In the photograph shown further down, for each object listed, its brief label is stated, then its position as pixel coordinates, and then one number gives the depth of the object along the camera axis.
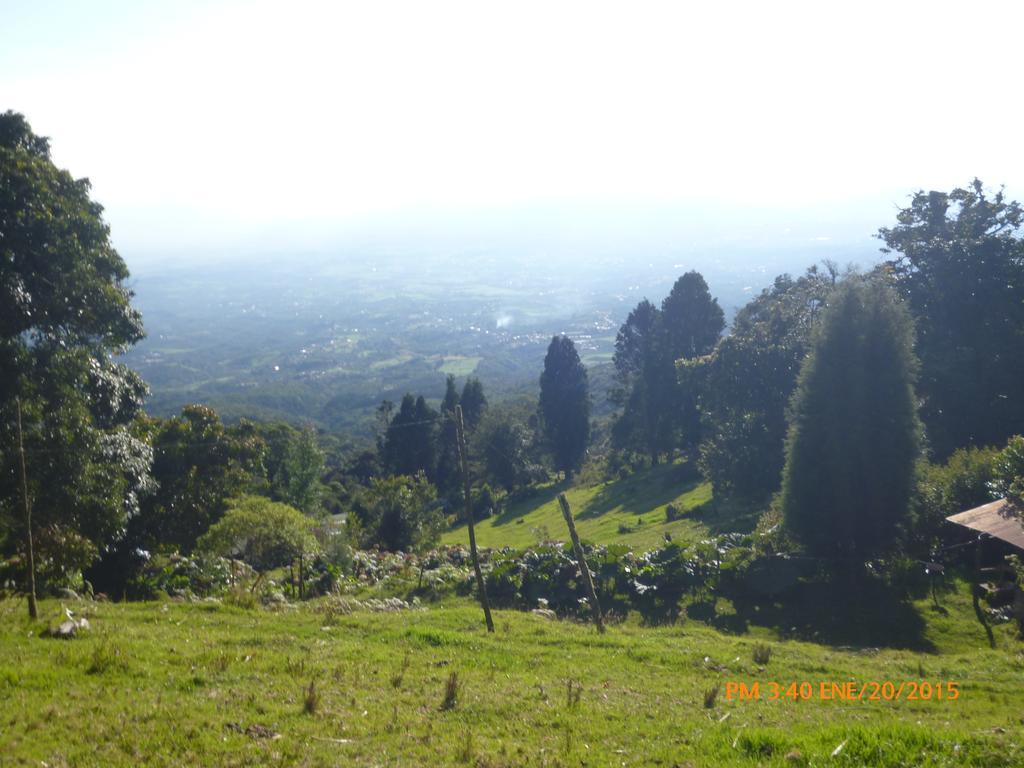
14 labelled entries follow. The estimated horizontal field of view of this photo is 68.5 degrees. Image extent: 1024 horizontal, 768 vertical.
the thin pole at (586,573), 12.66
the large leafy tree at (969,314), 26.56
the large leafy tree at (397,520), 27.44
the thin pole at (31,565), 10.35
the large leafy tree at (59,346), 13.19
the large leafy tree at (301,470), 37.53
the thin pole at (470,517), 12.30
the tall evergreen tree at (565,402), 48.34
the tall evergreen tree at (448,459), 52.19
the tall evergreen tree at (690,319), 43.06
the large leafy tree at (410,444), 50.81
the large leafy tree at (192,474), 19.72
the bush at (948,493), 18.03
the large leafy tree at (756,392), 28.27
